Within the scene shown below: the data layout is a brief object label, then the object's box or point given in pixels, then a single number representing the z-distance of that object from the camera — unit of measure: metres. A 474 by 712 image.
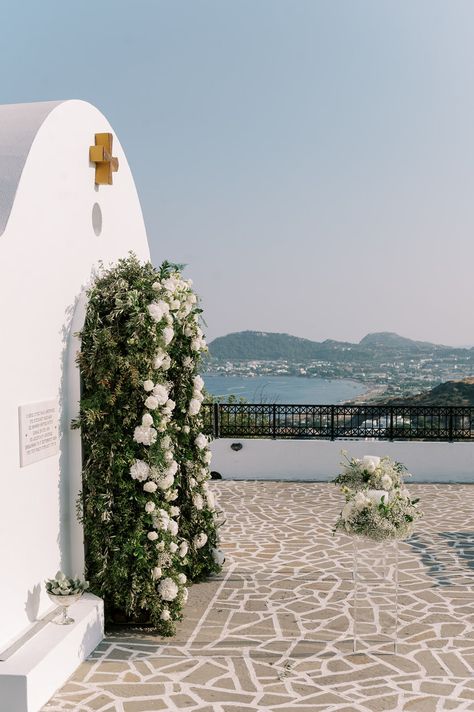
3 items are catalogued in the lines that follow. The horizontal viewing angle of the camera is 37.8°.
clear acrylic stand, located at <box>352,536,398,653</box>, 6.45
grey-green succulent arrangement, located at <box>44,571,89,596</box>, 5.91
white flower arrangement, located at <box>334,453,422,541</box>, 6.24
